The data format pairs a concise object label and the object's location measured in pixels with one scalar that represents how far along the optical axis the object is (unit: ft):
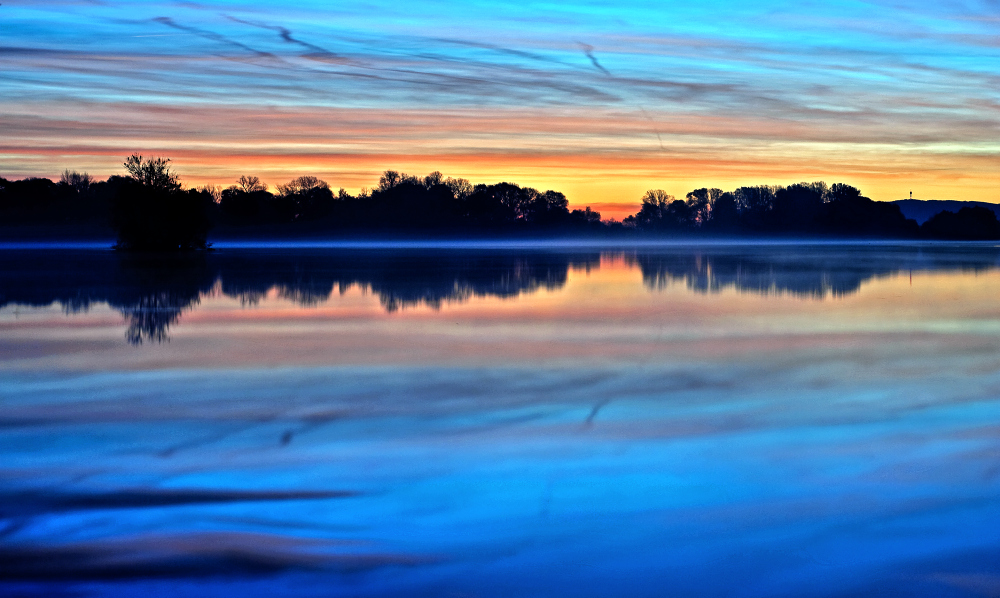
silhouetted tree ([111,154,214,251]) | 214.48
